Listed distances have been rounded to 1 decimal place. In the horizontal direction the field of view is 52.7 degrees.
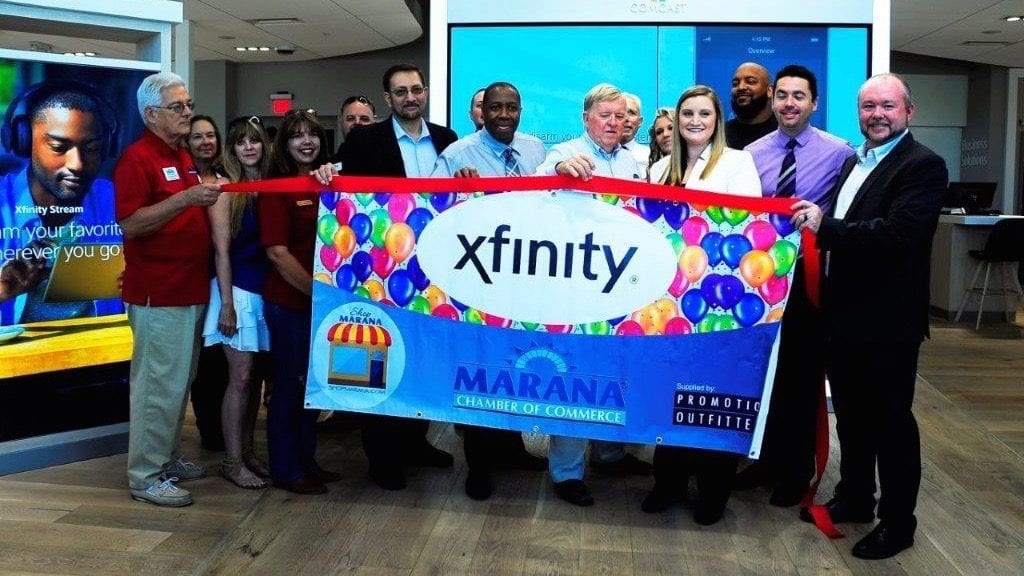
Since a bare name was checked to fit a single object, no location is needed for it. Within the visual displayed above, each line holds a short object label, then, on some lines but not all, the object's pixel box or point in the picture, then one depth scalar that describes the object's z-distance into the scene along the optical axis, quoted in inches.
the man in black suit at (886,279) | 125.1
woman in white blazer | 138.5
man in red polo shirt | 140.6
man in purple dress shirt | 147.2
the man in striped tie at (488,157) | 153.3
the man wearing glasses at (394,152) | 156.9
